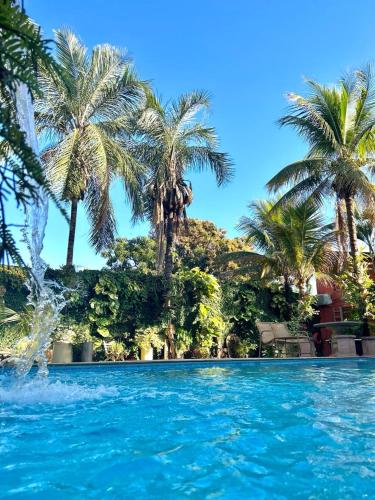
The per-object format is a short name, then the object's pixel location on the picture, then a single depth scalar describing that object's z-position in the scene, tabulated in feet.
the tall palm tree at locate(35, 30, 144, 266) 39.17
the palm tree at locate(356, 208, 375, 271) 57.88
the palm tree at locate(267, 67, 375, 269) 44.19
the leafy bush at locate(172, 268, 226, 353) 44.42
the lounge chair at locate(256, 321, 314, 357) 43.60
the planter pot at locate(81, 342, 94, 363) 37.78
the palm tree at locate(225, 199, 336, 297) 48.14
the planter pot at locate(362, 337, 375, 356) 41.11
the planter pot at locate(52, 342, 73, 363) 36.32
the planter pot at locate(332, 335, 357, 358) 41.32
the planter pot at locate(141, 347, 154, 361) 41.14
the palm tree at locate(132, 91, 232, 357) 44.68
